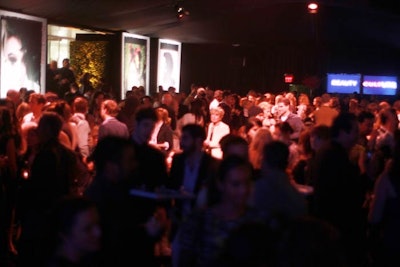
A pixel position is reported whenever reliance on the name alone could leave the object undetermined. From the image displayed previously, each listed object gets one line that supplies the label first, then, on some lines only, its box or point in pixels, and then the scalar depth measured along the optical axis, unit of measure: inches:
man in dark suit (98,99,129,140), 390.3
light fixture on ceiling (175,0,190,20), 748.0
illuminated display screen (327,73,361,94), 1246.9
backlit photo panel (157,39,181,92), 988.6
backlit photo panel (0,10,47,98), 584.4
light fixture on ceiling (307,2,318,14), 809.7
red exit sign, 1211.2
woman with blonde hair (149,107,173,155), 446.1
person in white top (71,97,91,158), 425.1
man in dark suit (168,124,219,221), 263.9
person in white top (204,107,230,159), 481.4
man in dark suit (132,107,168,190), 246.8
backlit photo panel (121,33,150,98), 871.7
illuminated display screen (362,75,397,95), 1253.1
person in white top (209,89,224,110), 733.9
